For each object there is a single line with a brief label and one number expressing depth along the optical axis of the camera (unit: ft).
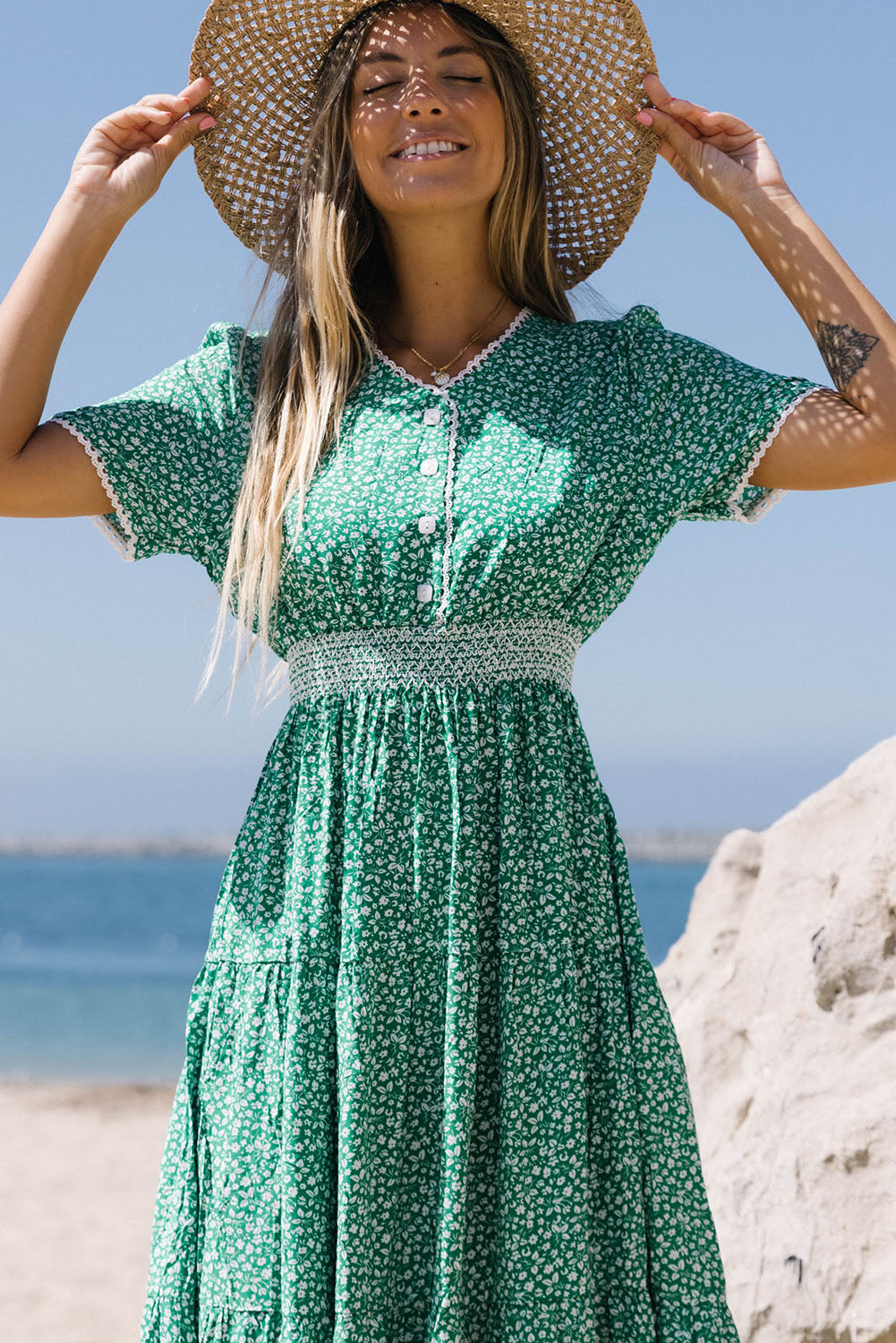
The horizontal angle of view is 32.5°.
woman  6.59
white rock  9.89
